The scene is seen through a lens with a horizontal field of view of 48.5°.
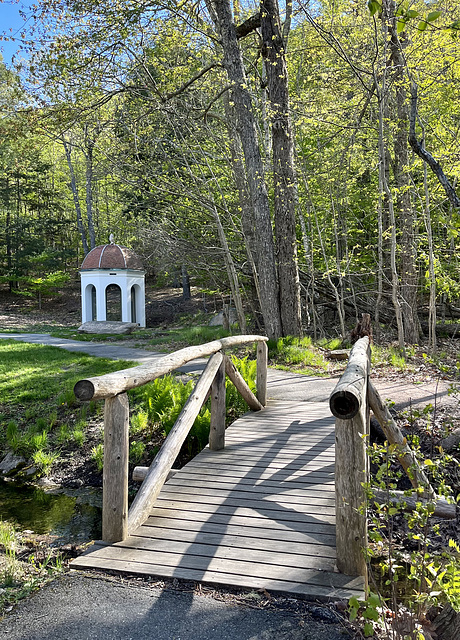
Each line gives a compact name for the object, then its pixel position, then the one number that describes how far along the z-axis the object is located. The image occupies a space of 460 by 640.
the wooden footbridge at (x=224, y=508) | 2.97
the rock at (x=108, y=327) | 19.21
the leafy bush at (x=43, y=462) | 6.48
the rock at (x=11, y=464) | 6.64
